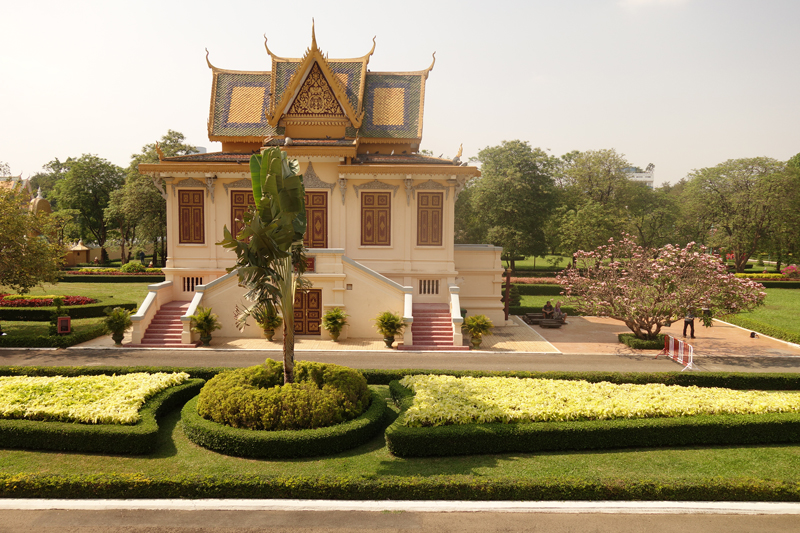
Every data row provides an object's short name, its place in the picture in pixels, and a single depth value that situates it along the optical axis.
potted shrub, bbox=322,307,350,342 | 20.94
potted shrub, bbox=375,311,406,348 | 20.36
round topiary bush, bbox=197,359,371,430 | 10.48
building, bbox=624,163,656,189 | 185.75
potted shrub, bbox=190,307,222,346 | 20.41
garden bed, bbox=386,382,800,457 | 10.06
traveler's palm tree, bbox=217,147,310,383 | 11.02
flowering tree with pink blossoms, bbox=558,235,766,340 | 19.58
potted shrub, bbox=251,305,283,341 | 21.00
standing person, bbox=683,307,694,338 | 22.97
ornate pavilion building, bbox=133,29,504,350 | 21.86
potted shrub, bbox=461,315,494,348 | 20.72
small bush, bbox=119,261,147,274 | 42.47
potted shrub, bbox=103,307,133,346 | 19.98
